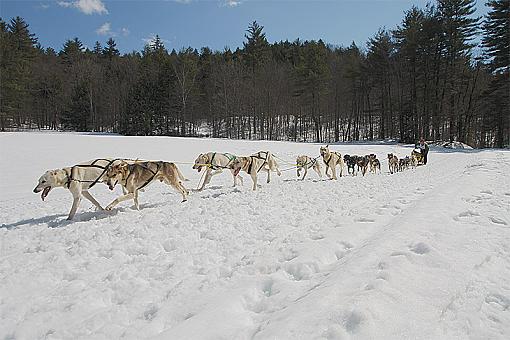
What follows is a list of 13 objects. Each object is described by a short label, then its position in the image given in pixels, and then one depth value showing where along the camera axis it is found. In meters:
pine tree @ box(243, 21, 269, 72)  54.25
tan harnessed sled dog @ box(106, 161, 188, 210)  7.06
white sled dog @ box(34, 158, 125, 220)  6.34
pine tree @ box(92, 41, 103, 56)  67.75
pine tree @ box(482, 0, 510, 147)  29.73
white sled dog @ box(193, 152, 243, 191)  9.56
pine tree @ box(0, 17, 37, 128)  39.50
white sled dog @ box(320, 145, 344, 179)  12.90
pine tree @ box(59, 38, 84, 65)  61.64
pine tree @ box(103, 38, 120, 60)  66.19
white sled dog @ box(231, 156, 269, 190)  9.95
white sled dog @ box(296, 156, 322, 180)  12.83
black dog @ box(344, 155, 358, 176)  14.56
